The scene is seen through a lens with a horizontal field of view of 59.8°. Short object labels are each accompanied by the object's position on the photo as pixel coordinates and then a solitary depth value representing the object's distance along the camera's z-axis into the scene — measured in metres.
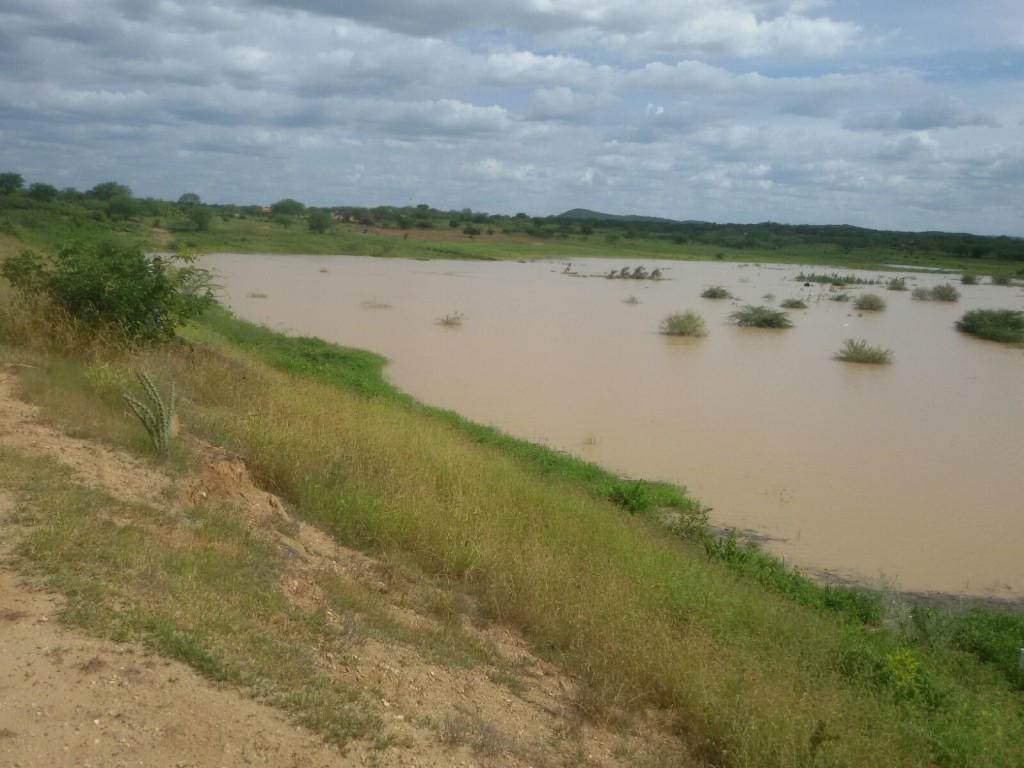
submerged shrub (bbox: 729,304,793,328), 31.22
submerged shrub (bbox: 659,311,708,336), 28.00
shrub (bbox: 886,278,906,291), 49.38
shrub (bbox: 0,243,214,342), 9.79
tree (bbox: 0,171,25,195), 58.62
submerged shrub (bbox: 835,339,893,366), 24.31
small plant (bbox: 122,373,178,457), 6.46
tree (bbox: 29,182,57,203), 56.17
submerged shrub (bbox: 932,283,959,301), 44.00
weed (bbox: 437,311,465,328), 27.67
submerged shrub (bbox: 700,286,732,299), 40.75
